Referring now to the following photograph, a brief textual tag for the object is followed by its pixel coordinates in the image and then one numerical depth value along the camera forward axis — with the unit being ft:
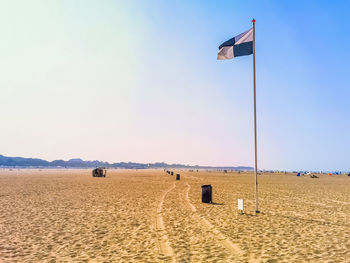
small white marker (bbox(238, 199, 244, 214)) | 41.66
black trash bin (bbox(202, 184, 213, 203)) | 55.01
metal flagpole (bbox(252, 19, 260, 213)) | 40.29
